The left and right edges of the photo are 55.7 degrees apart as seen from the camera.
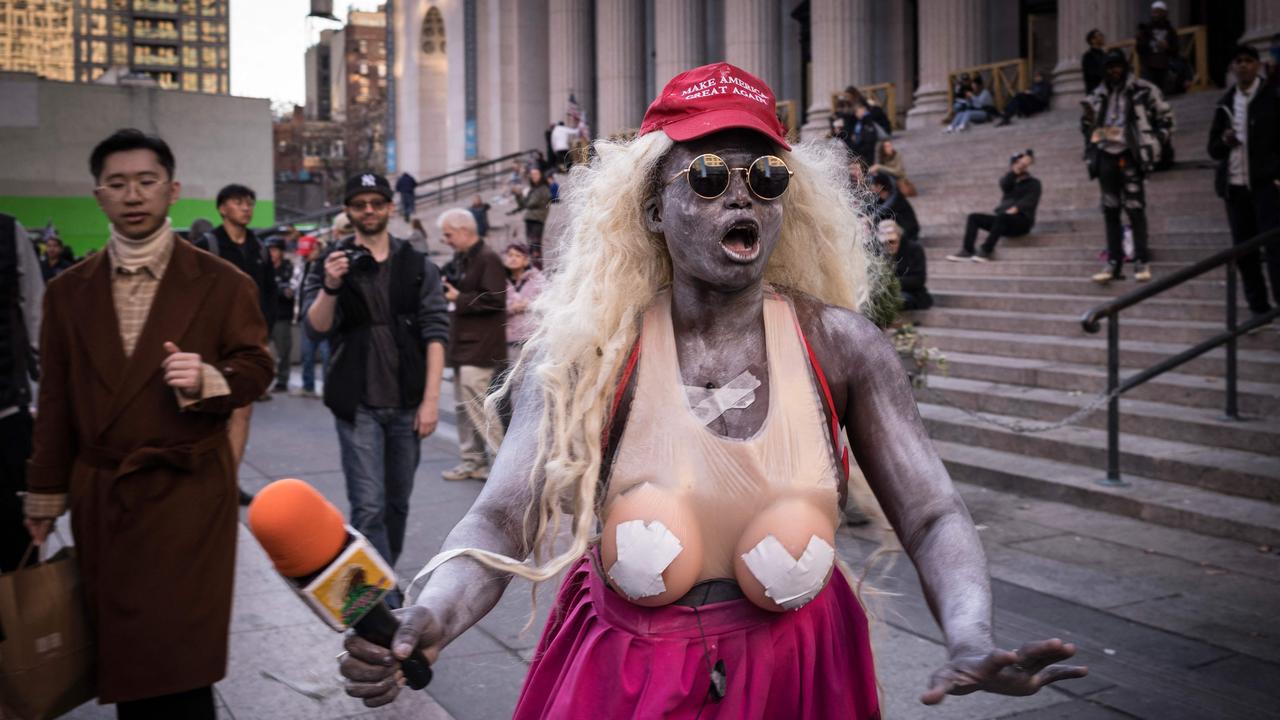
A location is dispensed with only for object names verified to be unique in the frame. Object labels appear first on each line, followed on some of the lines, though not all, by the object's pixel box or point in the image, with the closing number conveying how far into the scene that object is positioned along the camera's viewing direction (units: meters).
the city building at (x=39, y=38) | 148.50
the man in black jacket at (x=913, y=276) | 11.37
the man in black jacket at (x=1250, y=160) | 9.43
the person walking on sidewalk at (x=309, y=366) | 14.22
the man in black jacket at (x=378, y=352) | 5.64
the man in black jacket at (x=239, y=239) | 8.84
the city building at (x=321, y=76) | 153.88
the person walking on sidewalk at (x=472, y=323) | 8.90
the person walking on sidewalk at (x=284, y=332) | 15.24
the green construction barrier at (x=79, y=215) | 25.06
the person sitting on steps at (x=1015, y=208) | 13.52
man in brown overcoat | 3.47
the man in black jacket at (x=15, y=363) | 4.26
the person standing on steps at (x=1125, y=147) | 11.33
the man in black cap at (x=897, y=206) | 11.62
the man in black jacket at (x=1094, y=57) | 17.25
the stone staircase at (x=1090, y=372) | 7.61
